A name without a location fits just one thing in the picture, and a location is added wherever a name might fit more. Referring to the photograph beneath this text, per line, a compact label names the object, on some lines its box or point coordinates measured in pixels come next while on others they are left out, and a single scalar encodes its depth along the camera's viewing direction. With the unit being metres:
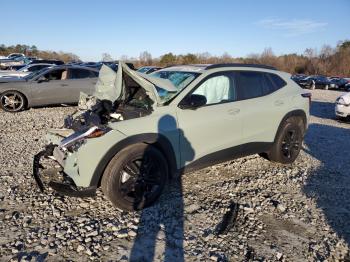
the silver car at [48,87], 11.02
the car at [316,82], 33.23
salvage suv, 4.02
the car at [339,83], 32.25
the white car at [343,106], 10.96
